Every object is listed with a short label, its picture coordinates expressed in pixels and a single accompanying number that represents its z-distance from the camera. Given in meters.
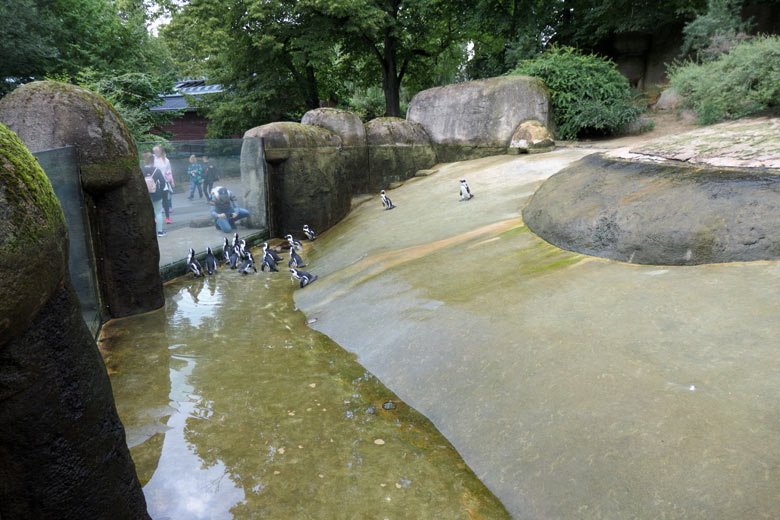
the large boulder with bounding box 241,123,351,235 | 11.84
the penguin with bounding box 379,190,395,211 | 12.33
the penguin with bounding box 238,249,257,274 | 9.58
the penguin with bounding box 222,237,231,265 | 10.30
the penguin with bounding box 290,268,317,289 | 8.65
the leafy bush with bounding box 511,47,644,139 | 14.03
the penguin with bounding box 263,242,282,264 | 9.61
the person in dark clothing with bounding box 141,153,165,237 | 8.24
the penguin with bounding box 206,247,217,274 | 9.60
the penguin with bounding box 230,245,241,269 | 9.86
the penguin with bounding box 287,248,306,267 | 9.72
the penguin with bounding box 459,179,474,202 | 10.55
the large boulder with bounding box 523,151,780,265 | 4.93
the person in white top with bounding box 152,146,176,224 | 8.66
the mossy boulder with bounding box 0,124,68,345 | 2.15
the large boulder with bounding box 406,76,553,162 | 14.25
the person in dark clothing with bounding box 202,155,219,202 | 10.49
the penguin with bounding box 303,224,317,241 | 12.03
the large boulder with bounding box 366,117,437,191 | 14.83
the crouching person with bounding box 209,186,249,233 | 10.88
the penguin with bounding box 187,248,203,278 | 9.26
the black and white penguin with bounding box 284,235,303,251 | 10.43
